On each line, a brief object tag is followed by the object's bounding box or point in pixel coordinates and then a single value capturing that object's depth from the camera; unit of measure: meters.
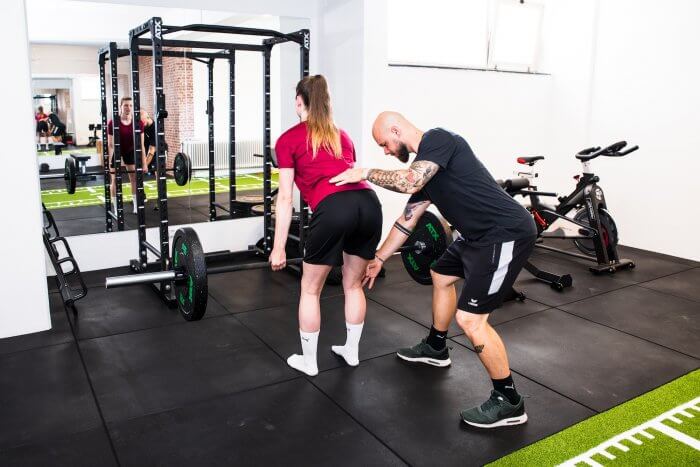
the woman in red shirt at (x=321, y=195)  2.24
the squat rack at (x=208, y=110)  3.20
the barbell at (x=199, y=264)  2.32
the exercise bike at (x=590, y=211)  4.20
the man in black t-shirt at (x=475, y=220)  2.03
